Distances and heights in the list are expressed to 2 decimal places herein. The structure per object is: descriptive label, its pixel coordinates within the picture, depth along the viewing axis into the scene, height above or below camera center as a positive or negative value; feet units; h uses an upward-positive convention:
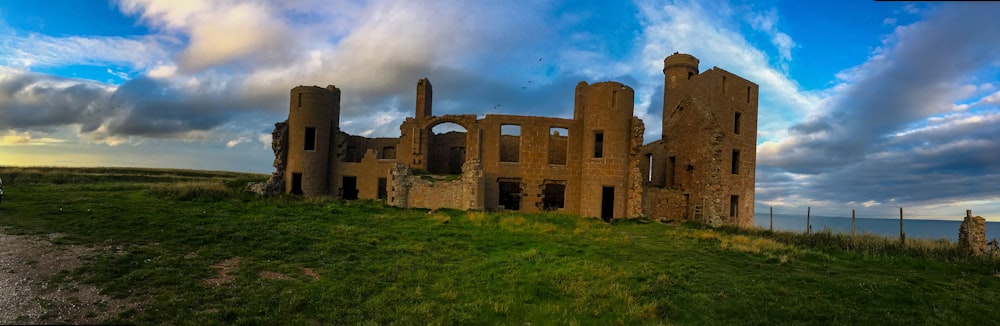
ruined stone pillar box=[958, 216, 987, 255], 64.93 -4.03
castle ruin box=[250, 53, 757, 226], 85.56 +4.32
